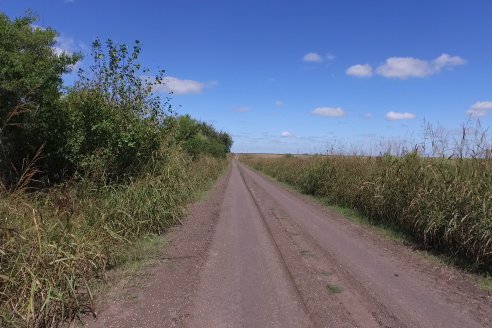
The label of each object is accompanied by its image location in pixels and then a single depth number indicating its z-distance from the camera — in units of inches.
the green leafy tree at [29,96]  497.0
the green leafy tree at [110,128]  497.0
